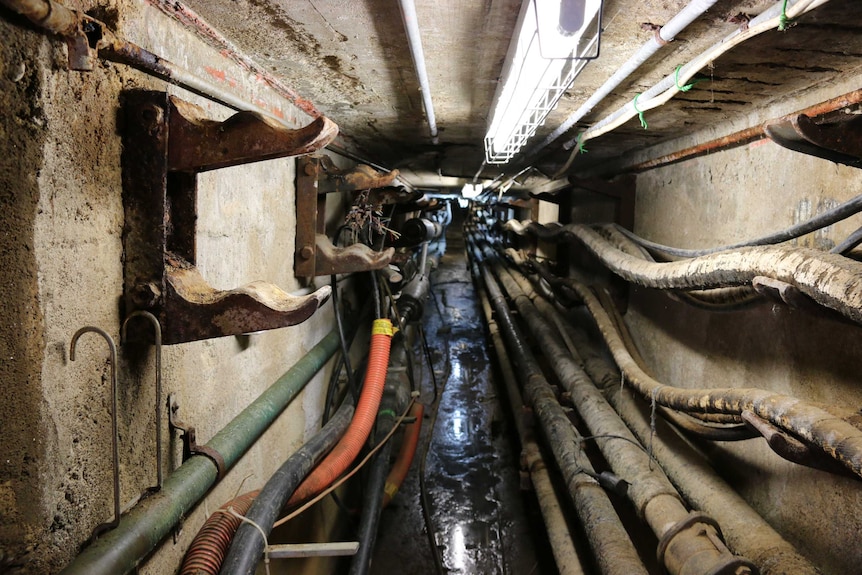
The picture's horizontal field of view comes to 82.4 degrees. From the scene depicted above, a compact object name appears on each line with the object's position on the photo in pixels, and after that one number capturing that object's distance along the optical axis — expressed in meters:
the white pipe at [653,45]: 1.05
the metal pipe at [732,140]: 1.44
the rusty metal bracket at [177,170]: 1.00
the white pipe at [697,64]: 1.03
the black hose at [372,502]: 2.02
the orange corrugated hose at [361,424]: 1.88
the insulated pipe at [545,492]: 2.06
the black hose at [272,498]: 1.28
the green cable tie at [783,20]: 1.02
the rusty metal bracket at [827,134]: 1.08
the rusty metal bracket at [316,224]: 2.20
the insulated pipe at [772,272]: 1.14
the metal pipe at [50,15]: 0.68
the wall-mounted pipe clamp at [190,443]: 1.24
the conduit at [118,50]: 0.72
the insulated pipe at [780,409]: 1.18
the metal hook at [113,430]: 0.85
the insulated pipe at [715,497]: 1.48
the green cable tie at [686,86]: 1.47
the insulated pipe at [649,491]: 1.48
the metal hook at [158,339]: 1.00
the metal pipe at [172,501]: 0.93
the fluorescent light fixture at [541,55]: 1.06
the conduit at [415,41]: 1.06
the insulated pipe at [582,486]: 1.69
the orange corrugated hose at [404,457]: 2.80
